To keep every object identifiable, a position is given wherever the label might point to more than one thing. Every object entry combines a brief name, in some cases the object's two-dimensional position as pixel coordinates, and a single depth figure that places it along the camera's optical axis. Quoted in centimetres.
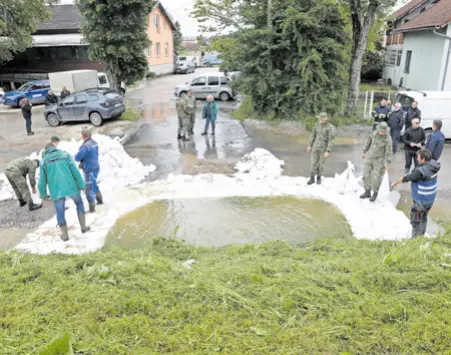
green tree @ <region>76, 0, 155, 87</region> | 1809
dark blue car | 2286
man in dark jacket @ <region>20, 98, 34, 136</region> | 1481
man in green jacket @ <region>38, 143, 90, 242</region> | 624
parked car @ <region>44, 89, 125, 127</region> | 1638
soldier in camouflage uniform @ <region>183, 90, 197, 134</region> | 1359
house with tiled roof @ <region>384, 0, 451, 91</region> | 1886
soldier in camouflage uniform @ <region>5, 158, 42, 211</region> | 798
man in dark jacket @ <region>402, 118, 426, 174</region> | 919
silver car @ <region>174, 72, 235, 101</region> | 2281
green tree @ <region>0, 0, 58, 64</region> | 2128
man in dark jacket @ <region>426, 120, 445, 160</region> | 825
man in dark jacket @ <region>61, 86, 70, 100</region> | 1895
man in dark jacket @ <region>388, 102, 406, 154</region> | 1108
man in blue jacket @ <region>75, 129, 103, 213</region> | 746
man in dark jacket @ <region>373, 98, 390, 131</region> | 1186
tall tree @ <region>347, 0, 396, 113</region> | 1488
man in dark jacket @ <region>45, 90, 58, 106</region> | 1803
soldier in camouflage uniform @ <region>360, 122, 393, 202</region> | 773
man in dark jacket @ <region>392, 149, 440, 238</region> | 590
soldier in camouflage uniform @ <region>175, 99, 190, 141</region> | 1358
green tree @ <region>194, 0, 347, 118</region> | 1520
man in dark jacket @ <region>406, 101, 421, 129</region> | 1135
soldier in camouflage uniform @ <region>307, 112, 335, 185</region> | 866
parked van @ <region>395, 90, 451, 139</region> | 1271
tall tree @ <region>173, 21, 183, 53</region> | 5139
